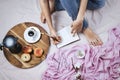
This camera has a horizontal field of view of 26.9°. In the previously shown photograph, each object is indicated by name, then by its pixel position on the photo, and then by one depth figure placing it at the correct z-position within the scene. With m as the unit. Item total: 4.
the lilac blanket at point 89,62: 1.39
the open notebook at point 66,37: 1.51
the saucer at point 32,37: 1.51
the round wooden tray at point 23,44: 1.49
